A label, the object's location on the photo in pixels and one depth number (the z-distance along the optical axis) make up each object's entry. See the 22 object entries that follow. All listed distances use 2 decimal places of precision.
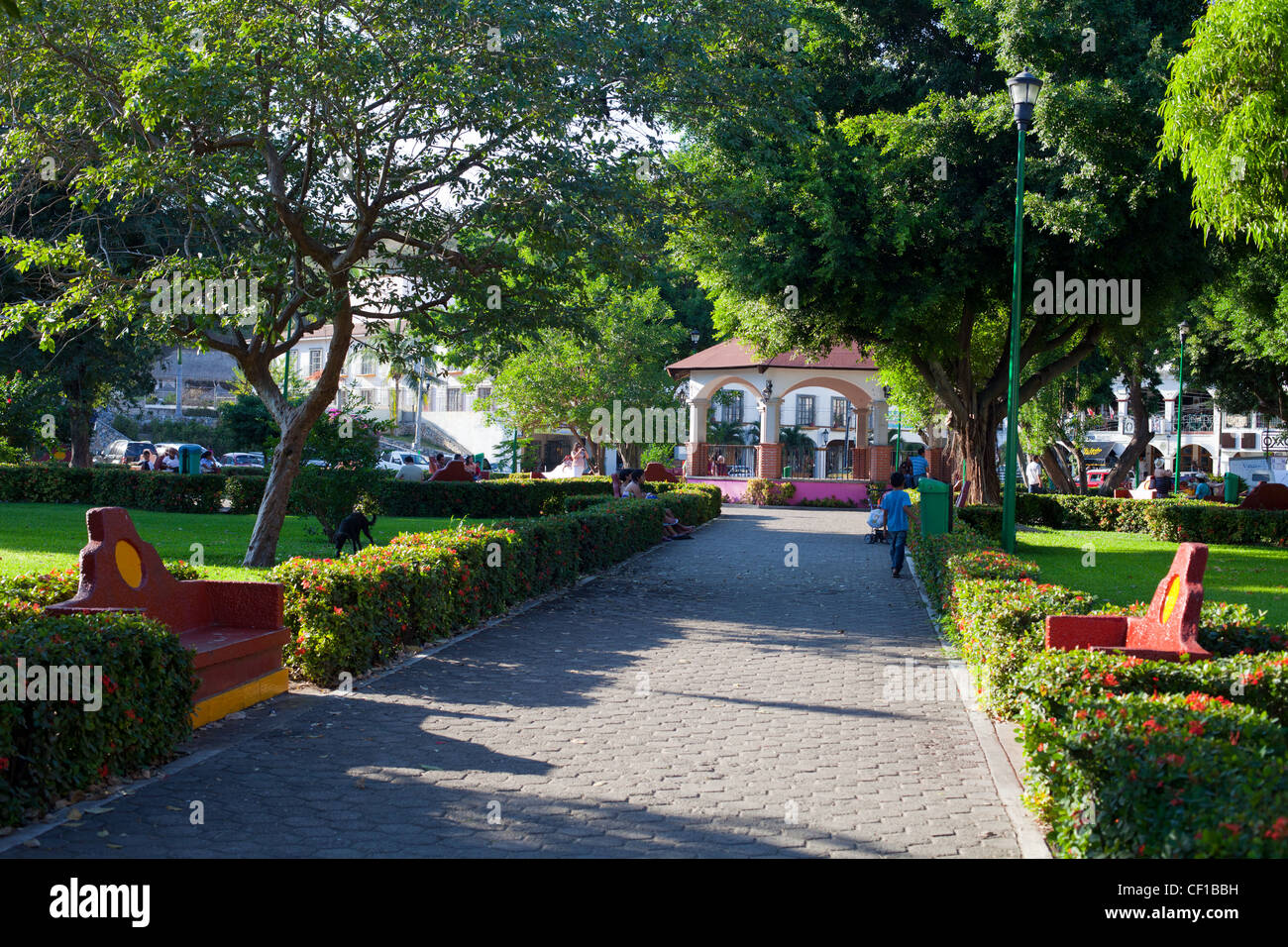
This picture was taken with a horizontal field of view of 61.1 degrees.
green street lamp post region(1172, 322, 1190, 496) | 34.28
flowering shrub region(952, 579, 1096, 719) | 7.43
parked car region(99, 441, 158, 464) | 48.35
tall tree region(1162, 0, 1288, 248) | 10.30
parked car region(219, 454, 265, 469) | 46.38
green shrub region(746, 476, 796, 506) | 38.91
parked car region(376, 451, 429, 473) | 48.32
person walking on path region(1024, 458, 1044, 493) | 63.38
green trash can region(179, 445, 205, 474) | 30.11
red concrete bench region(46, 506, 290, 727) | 6.93
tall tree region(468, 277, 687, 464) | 39.72
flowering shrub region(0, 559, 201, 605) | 7.08
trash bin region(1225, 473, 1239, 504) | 31.69
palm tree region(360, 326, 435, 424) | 15.79
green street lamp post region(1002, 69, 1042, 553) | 13.49
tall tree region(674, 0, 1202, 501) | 19.22
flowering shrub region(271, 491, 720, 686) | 8.34
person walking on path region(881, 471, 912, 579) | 16.86
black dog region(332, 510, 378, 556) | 14.69
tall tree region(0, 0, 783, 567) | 12.02
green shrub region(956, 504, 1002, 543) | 22.33
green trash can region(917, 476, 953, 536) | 17.66
